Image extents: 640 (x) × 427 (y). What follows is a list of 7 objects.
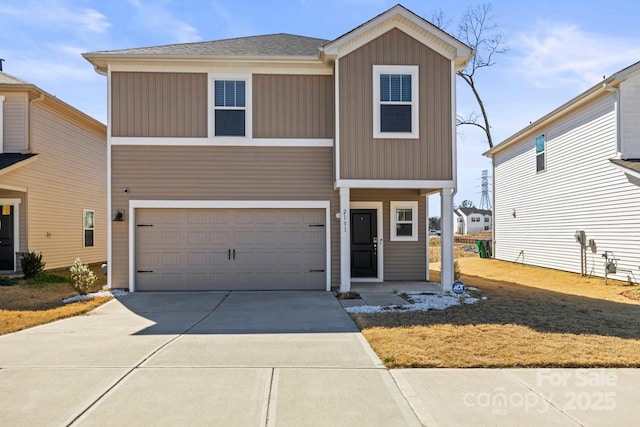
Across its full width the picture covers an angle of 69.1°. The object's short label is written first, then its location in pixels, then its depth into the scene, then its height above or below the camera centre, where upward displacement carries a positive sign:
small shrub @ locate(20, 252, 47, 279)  13.53 -1.23
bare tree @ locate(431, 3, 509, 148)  29.12 +7.97
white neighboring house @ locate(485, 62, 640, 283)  13.05 +1.36
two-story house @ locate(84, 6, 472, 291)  11.35 +1.76
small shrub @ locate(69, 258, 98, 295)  11.04 -1.36
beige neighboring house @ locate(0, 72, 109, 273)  14.27 +1.49
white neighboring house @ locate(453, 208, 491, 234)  66.88 +0.24
